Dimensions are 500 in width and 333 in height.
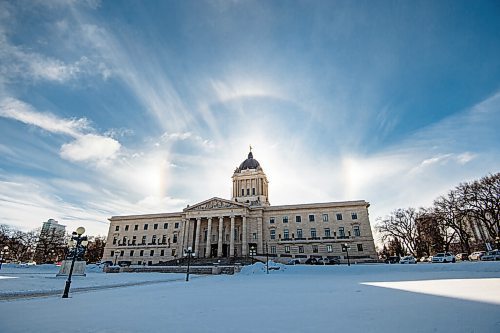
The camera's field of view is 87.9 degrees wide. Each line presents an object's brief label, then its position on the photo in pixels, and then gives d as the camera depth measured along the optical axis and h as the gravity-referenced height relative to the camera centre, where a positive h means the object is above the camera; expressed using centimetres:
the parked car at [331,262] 4184 -14
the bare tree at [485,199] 3638 +822
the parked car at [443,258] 3157 +21
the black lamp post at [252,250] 5023 +224
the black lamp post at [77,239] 1206 +111
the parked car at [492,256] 2983 +37
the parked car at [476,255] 3216 +48
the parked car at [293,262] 4152 -7
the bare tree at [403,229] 5231 +604
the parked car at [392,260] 4152 +6
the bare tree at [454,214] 4031 +685
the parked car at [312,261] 4153 +3
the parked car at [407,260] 3515 +2
